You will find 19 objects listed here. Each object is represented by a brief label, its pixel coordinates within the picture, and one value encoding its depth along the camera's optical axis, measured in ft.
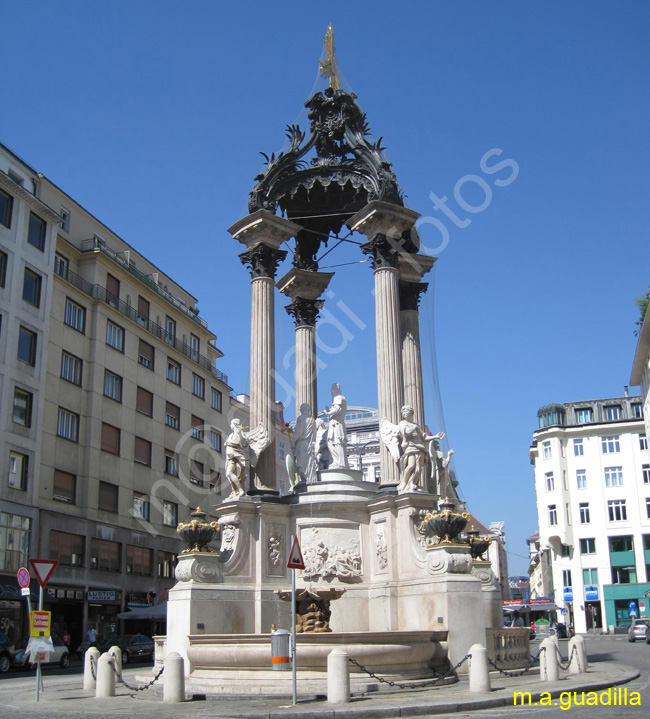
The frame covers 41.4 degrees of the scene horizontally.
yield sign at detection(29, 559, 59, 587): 52.65
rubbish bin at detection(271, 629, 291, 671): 45.27
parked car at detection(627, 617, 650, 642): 151.53
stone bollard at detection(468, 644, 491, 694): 46.44
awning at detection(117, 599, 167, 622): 122.42
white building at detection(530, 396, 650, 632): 225.97
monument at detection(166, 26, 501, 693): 51.34
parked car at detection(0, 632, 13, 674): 95.04
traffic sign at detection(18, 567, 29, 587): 57.52
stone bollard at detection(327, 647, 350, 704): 42.78
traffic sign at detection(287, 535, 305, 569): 44.83
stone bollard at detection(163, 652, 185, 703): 45.93
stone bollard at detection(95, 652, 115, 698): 51.70
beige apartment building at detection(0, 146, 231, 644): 131.85
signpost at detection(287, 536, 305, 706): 42.42
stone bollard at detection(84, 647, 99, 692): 59.31
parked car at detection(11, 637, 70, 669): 97.71
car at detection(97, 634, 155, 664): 115.96
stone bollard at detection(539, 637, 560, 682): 52.80
